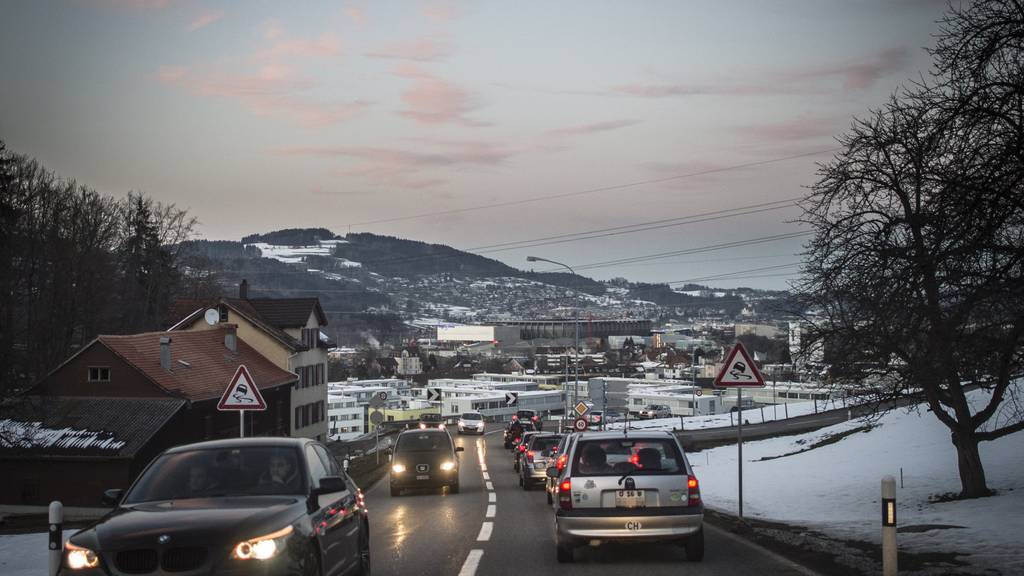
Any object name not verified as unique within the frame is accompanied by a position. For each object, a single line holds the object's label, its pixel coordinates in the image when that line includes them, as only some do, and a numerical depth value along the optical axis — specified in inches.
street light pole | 2013.3
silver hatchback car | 481.7
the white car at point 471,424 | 3139.8
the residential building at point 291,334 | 2367.1
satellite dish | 2244.1
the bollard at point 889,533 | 378.6
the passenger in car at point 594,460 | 503.2
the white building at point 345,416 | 5433.1
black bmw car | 286.2
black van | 1077.1
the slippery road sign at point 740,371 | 696.4
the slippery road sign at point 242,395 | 742.5
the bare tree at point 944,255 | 501.4
